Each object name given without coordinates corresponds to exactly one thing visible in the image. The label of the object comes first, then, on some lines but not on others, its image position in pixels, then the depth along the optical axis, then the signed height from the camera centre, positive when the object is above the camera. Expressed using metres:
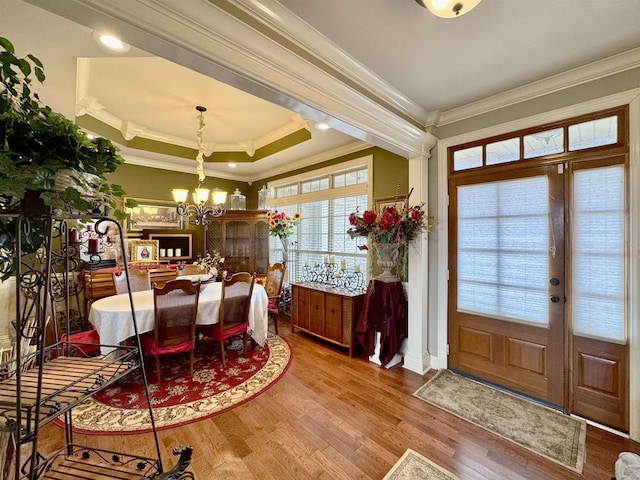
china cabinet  5.11 +0.04
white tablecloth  2.45 -0.73
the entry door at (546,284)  2.09 -0.38
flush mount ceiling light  1.44 +1.28
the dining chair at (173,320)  2.51 -0.77
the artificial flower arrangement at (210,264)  3.60 -0.34
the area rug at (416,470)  1.65 -1.44
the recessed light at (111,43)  1.73 +1.32
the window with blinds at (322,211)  3.97 +0.49
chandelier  3.21 +0.53
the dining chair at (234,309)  2.95 -0.79
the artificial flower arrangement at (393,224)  2.89 +0.19
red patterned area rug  2.11 -1.41
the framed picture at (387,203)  3.28 +0.49
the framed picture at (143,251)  4.34 -0.17
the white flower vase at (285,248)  4.98 -0.13
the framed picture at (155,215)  4.55 +0.45
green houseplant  0.71 +0.23
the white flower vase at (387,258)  3.05 -0.19
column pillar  2.95 -0.44
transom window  2.10 +0.89
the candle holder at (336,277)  3.77 -0.53
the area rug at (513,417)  1.89 -1.44
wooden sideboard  3.29 -0.93
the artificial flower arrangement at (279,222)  4.19 +0.30
